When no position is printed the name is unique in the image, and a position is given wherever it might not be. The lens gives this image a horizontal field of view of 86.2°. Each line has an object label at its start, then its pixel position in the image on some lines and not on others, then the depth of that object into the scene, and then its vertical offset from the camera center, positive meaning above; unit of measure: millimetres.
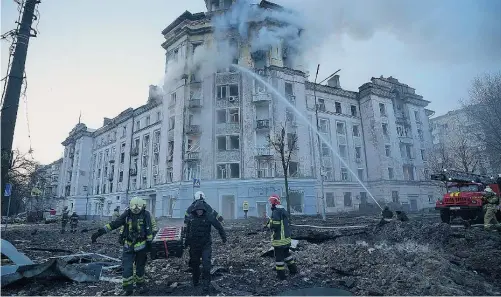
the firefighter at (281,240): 5895 -854
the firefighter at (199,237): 5528 -681
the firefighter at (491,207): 10117 -460
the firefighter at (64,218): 17388 -672
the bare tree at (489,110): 25606 +8285
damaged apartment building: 27609 +7443
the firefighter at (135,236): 5238 -611
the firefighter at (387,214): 14170 -844
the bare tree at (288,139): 27528 +6427
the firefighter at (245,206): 22750 -363
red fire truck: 11398 -33
